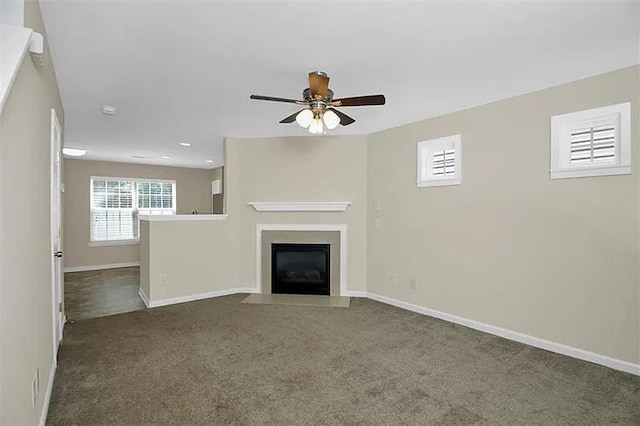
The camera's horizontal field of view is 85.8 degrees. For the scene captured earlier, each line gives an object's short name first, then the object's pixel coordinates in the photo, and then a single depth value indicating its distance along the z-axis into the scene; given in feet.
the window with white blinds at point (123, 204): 24.76
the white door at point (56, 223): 8.91
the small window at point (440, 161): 12.86
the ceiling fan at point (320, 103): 8.25
